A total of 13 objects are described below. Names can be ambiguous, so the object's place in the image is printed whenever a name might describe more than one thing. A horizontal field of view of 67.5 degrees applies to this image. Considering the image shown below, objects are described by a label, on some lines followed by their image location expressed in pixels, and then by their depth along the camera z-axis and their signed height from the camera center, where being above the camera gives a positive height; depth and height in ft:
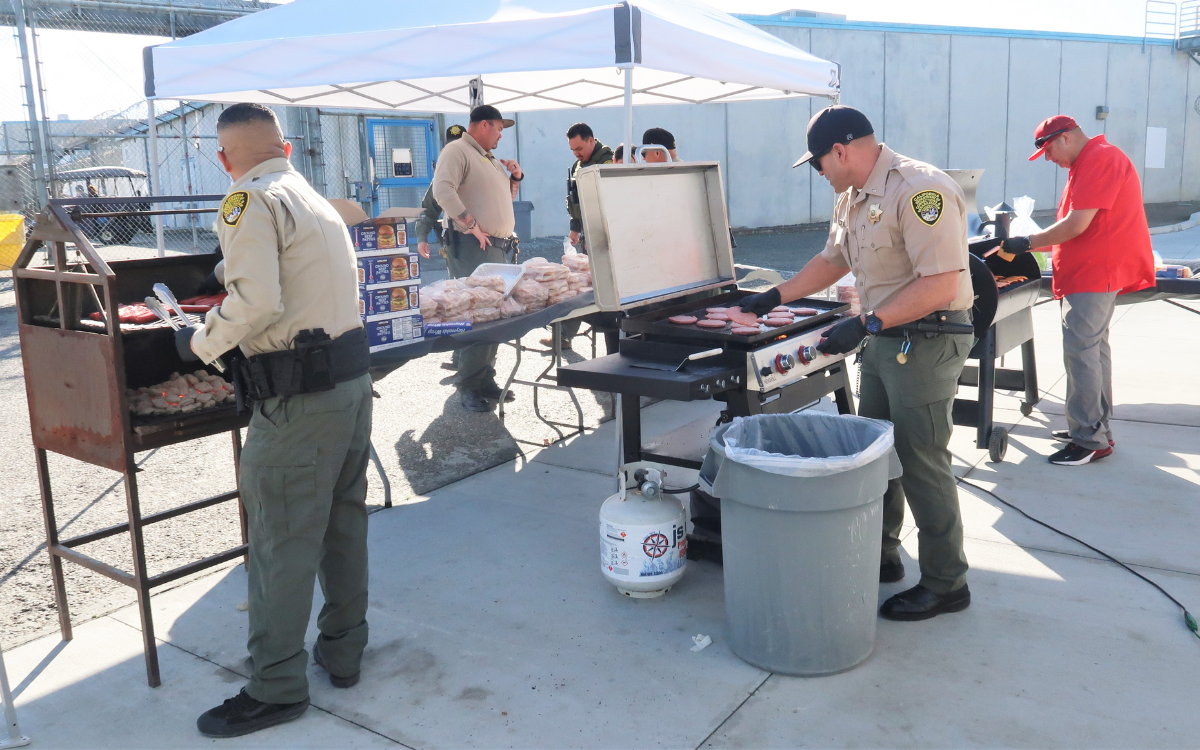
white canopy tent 15.57 +3.43
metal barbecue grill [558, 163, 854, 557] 11.53 -1.35
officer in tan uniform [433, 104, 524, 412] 21.57 +0.48
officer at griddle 10.40 -1.12
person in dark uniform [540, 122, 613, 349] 25.59 +2.18
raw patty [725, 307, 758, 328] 12.51 -1.36
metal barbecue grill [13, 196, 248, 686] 9.76 -1.57
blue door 49.90 +4.07
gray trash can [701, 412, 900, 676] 9.41 -3.54
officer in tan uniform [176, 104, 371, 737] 8.60 -1.37
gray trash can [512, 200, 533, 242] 53.06 +0.66
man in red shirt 16.65 -0.89
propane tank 11.78 -4.12
